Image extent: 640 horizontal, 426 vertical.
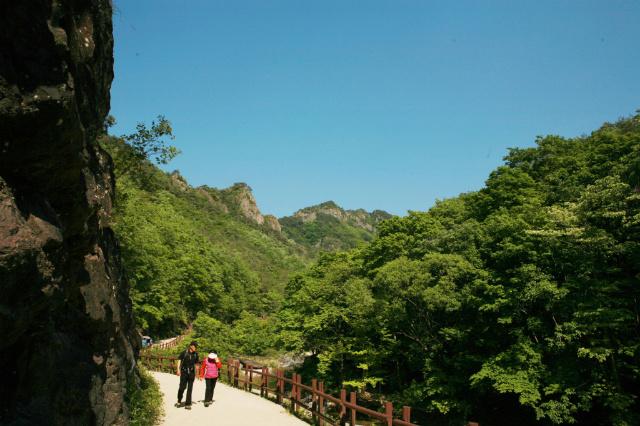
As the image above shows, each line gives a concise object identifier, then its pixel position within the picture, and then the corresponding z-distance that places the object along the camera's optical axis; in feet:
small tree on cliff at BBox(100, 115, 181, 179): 52.01
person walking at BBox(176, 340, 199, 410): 34.33
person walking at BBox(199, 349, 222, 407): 35.78
